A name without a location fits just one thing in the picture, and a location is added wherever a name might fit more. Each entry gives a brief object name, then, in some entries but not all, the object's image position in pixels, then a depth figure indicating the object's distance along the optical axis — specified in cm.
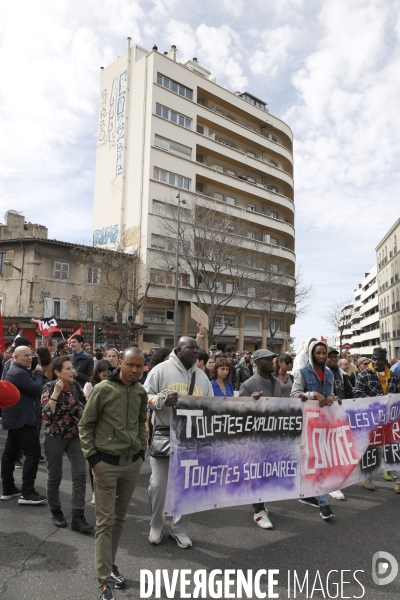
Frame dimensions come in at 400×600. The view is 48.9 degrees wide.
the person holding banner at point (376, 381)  627
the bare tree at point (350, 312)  10804
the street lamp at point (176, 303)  2584
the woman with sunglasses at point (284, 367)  674
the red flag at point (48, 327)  1738
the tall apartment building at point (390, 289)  5831
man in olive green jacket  328
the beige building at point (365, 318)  8550
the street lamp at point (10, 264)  2981
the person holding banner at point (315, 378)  529
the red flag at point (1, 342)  667
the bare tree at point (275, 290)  3531
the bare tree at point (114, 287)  3056
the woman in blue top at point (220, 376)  614
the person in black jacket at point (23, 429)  527
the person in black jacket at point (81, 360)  746
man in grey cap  496
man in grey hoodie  407
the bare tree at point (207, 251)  3025
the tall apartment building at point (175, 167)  3438
